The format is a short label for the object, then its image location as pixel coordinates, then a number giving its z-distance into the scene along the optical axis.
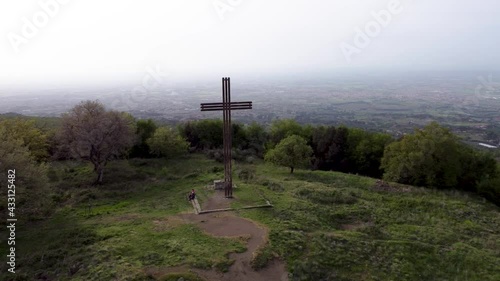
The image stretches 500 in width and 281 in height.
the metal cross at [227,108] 20.27
